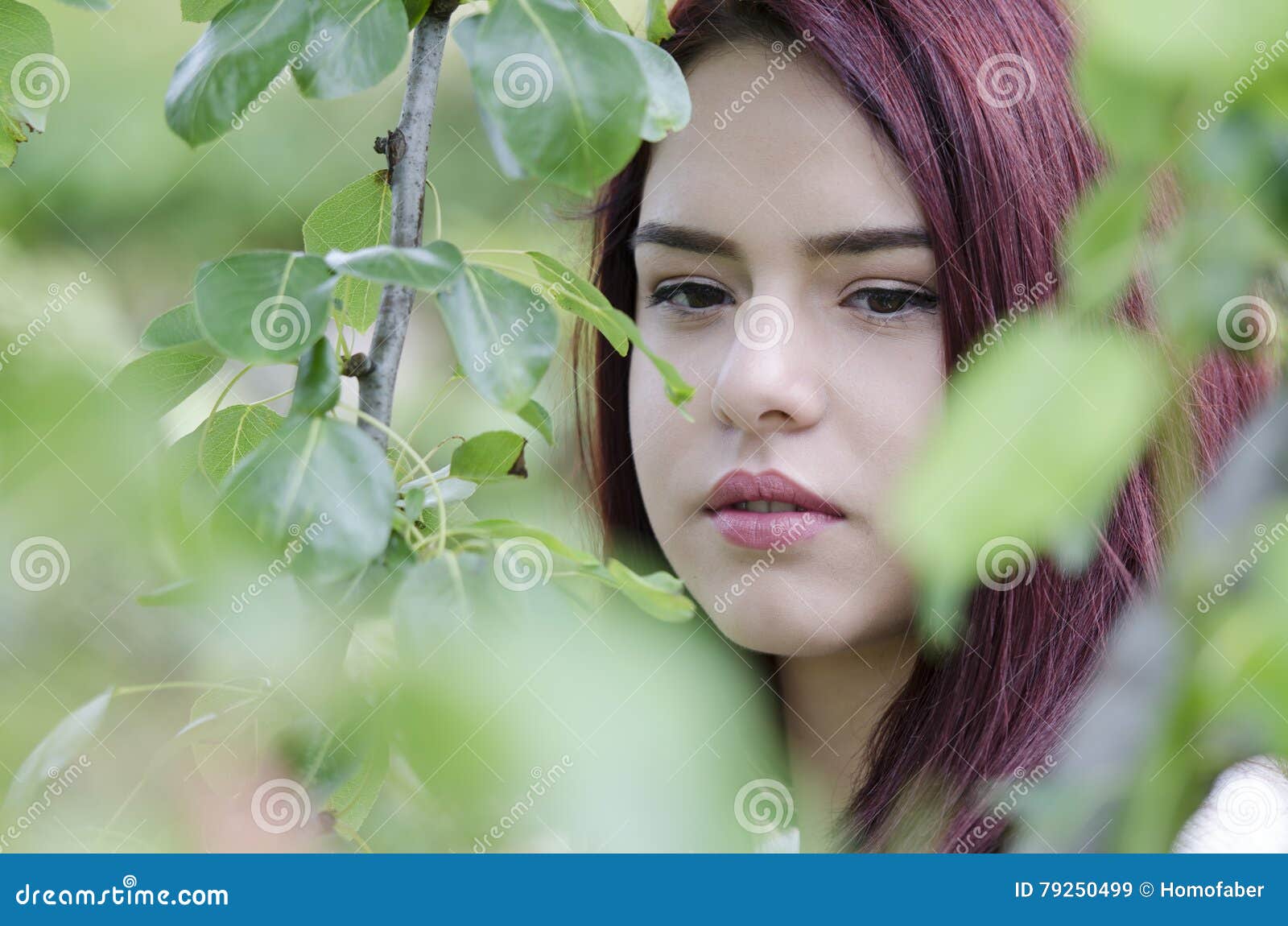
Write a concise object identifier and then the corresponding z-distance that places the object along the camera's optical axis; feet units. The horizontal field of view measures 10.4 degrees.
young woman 6.20
